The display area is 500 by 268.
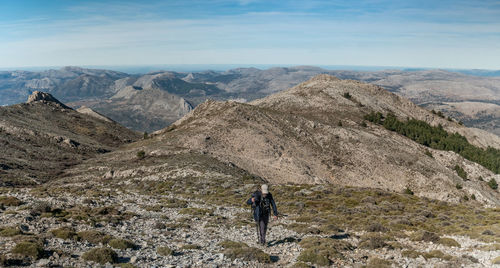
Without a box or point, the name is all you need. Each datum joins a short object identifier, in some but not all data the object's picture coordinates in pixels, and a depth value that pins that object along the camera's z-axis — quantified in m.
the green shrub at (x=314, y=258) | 17.17
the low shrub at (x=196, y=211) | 31.37
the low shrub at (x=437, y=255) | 18.05
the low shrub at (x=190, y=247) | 19.22
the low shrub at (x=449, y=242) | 21.16
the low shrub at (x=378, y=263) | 16.47
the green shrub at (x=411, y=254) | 18.61
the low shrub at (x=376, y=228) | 25.80
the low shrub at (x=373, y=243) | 20.54
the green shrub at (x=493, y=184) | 81.97
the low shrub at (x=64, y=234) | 18.53
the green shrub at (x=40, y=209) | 23.56
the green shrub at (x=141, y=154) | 69.19
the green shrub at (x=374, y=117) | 110.75
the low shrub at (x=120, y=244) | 18.23
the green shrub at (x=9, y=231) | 17.77
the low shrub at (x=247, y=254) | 17.42
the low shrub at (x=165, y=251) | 17.75
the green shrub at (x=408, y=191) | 65.94
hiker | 20.62
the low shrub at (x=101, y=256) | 15.68
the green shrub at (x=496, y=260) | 16.43
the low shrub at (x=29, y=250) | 14.94
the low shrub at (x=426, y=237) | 22.47
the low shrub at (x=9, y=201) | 26.23
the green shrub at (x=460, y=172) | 82.50
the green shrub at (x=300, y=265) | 16.41
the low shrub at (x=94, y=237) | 18.81
